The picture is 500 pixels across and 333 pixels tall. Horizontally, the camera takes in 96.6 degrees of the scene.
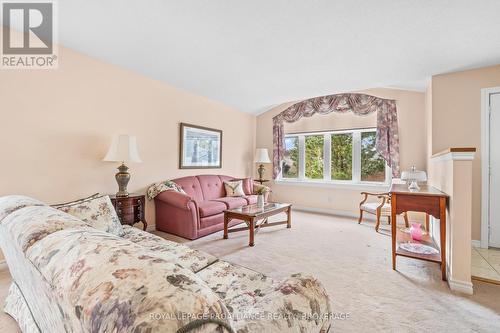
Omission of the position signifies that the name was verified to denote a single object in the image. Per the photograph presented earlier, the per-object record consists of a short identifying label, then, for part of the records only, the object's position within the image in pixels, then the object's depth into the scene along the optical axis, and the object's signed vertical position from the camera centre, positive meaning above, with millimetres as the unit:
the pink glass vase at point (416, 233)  2617 -784
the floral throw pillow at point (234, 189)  4445 -479
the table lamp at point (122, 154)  2762 +125
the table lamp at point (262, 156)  5312 +226
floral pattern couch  402 -262
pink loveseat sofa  3090 -663
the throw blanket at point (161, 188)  3404 -362
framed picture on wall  4082 +349
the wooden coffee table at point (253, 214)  2975 -688
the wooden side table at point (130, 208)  2754 -564
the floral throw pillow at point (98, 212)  1803 -407
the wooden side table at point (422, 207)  2098 -397
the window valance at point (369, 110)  4137 +1161
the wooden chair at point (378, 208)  3566 -696
